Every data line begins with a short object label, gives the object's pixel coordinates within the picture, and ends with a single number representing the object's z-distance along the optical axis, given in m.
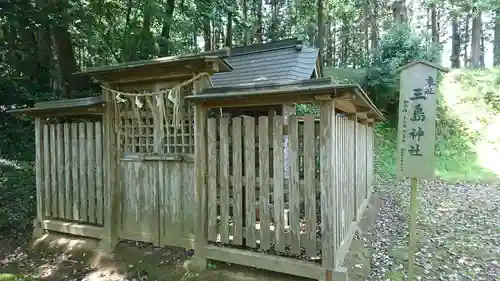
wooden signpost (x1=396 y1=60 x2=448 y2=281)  4.00
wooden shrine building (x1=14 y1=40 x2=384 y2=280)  4.22
